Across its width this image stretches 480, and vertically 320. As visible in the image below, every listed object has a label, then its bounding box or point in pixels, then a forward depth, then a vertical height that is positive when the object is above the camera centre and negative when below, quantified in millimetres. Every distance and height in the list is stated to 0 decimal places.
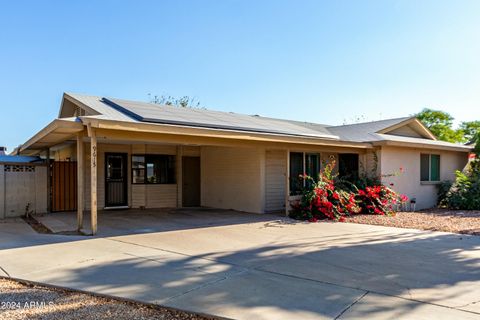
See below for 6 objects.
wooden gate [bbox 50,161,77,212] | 12336 -728
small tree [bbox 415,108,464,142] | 37750 +4688
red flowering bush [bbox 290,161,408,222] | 11148 -1209
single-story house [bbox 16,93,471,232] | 10750 +112
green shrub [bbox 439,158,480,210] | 13789 -1196
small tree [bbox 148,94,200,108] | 37984 +6767
